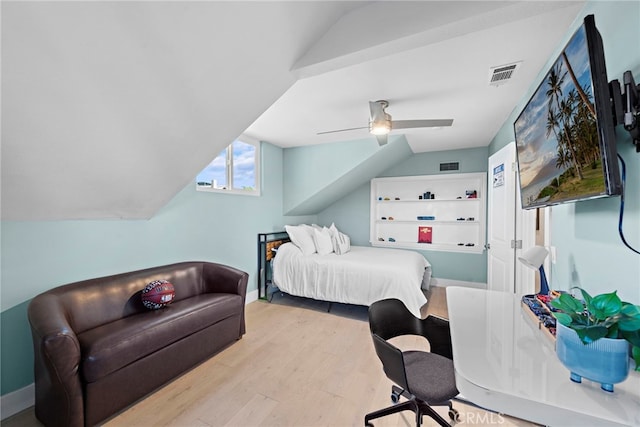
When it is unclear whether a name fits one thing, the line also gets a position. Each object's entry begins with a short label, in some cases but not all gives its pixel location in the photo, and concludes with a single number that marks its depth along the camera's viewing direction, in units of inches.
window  129.4
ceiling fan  99.1
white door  95.7
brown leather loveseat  57.3
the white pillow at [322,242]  156.5
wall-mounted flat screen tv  34.4
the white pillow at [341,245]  161.8
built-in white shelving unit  176.6
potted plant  26.6
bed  117.6
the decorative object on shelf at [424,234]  189.2
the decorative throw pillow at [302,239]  152.3
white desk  24.9
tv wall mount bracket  33.9
